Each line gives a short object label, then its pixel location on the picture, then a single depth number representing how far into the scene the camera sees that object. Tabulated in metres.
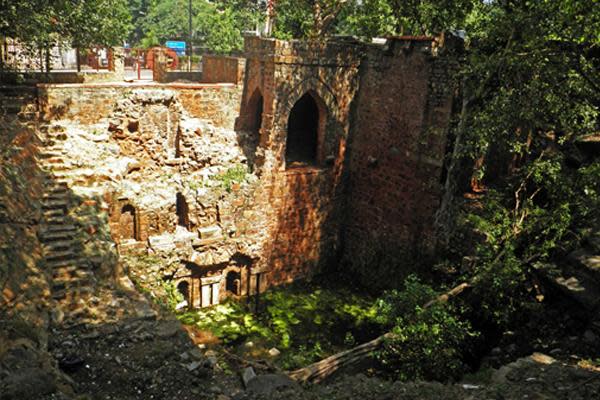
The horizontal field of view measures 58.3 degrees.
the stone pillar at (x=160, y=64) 18.62
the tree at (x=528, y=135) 8.90
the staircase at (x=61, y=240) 8.55
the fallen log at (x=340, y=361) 9.44
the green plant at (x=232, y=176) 14.20
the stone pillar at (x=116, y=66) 16.61
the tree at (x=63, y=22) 10.74
